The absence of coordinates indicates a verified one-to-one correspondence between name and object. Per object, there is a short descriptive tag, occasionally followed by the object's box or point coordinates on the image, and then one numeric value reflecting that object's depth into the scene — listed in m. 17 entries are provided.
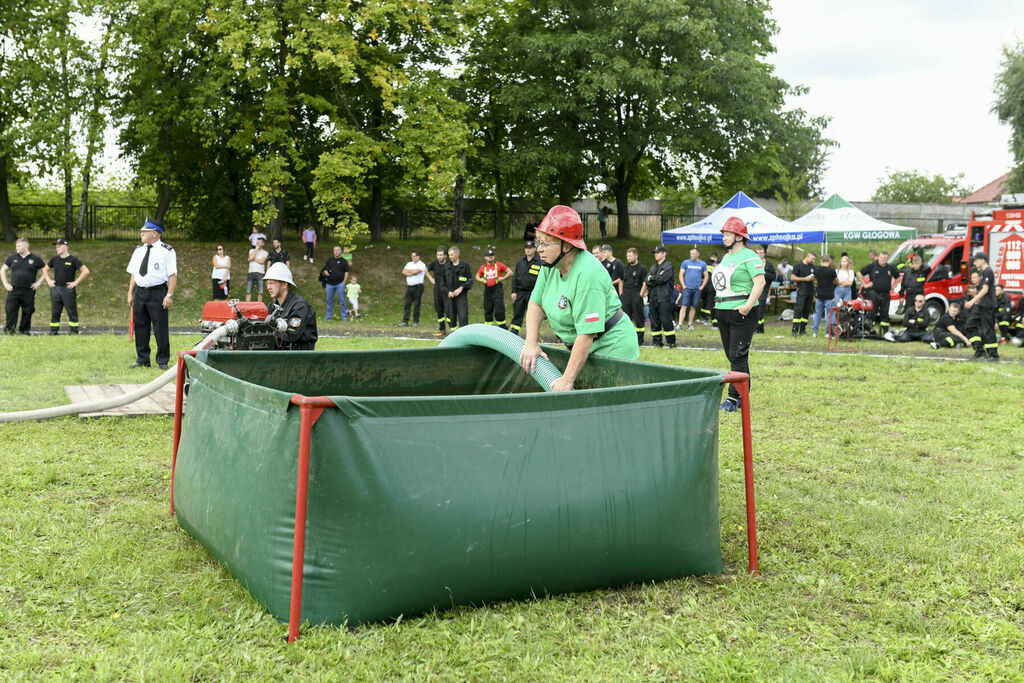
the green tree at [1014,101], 43.72
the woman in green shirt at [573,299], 5.29
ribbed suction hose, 5.37
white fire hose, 7.50
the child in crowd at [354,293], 23.58
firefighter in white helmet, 8.12
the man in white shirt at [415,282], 21.09
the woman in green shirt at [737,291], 8.79
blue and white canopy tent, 22.84
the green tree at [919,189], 62.84
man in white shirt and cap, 11.34
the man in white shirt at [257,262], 22.78
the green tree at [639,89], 29.53
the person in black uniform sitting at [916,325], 18.83
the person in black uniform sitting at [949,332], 17.39
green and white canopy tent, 21.86
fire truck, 19.23
